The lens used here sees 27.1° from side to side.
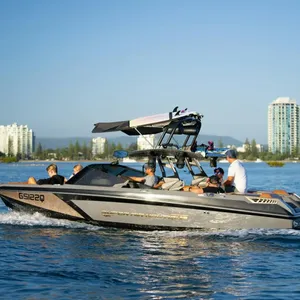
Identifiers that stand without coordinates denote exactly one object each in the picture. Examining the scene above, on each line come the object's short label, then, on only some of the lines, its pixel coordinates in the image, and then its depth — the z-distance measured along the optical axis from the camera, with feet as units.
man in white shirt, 48.88
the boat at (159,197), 46.39
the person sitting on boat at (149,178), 49.81
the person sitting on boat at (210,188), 47.51
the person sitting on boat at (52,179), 52.65
